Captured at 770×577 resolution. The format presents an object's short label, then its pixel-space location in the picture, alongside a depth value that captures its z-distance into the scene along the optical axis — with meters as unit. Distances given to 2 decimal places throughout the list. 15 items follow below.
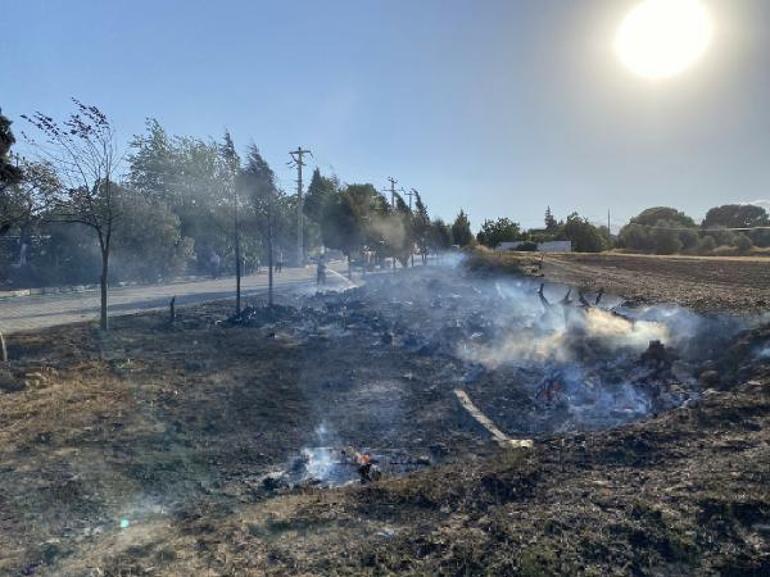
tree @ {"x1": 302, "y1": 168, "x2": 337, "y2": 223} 28.86
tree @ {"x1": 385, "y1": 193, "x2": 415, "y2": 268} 29.62
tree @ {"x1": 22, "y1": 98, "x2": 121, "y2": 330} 12.34
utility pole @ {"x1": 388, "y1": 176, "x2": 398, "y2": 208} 34.02
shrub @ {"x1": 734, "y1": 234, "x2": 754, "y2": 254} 41.20
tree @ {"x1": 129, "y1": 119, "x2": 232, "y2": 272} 35.69
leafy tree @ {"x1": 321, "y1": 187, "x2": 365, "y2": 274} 26.30
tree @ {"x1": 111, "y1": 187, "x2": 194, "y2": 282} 29.94
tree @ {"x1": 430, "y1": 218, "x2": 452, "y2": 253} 35.10
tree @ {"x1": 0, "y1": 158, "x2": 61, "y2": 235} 10.84
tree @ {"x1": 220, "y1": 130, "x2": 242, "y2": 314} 15.07
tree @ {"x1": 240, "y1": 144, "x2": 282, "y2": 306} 15.73
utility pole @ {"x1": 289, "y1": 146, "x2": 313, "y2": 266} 38.28
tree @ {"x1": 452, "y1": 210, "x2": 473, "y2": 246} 40.47
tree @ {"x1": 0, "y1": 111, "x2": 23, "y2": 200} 7.56
